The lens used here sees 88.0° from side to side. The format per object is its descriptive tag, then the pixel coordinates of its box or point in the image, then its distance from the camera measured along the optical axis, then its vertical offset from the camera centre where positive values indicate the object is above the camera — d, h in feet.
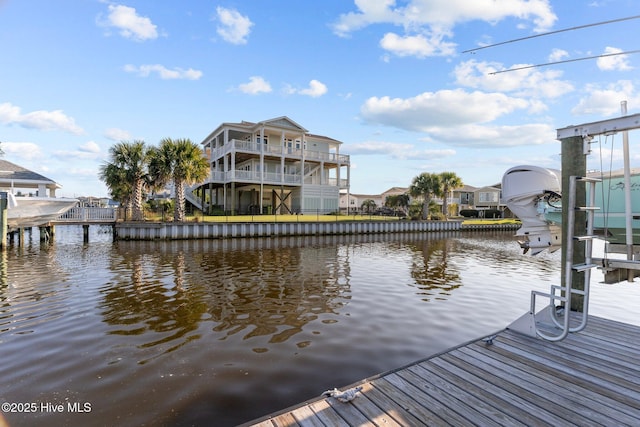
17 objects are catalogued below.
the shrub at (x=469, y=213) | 211.41 -4.76
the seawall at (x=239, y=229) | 81.30 -6.89
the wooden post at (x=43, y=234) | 79.53 -7.70
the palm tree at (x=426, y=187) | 145.38 +8.09
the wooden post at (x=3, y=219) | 59.67 -2.86
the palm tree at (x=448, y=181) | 147.13 +10.93
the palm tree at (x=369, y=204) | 243.73 +0.90
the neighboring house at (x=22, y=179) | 76.02 +5.63
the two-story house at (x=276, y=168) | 114.73 +14.43
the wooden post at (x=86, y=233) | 80.57 -7.28
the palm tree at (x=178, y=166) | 84.79 +10.00
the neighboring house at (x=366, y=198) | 272.92 +6.41
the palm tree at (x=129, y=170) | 86.43 +8.90
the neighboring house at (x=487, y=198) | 219.00 +5.24
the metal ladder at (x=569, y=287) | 14.19 -3.47
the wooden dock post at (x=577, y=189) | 15.83 +0.81
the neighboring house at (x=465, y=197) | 232.18 +5.68
